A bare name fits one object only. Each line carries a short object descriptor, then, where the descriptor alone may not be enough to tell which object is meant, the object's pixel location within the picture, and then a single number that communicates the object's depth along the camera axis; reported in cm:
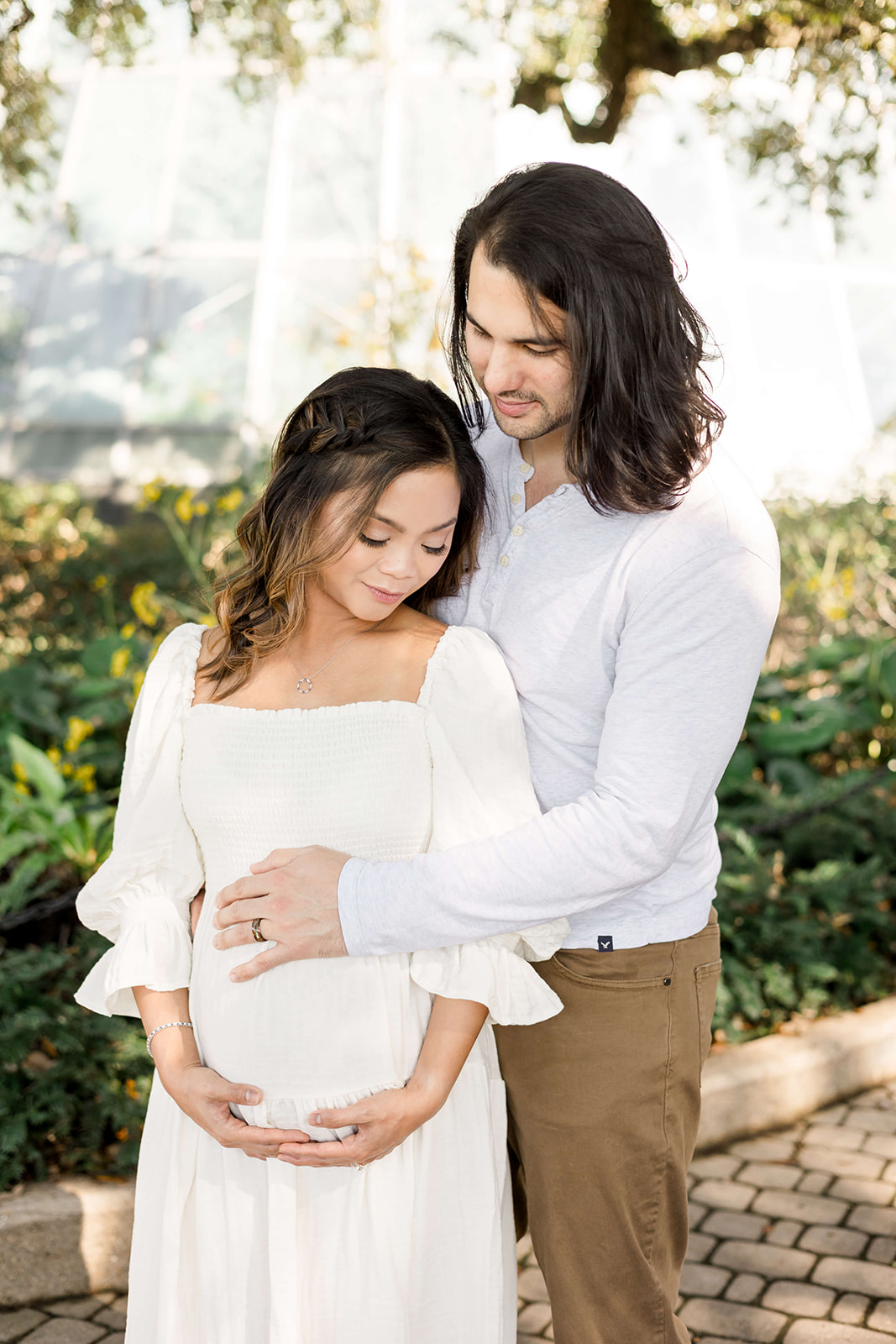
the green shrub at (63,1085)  290
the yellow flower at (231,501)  472
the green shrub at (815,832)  381
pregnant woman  169
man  156
